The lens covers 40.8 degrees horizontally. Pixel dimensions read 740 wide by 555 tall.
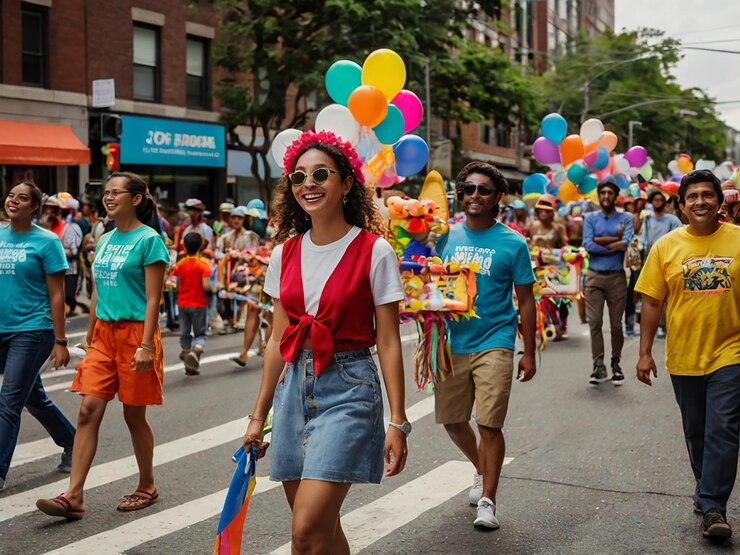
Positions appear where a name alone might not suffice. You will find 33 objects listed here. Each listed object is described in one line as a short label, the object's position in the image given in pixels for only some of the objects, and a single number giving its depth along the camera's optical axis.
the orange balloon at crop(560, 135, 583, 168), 13.76
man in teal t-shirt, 5.57
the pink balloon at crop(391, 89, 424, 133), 7.81
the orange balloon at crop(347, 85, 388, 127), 7.12
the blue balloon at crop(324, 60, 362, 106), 7.64
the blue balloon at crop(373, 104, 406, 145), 7.33
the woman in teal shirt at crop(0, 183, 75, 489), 6.13
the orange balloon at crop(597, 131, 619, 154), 14.39
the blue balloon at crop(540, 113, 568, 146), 13.04
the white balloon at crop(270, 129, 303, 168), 6.94
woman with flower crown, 3.60
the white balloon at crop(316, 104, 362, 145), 7.17
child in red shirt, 11.16
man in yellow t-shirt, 5.12
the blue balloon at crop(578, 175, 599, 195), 13.92
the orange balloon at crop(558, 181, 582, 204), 14.09
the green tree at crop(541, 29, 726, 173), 46.97
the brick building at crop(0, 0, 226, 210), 21.84
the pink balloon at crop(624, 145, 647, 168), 16.48
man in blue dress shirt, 10.05
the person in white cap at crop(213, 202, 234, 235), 16.12
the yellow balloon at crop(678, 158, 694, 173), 19.04
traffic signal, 15.83
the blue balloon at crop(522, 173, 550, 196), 16.14
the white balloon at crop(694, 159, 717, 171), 15.76
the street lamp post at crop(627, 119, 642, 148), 48.36
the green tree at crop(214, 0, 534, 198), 22.66
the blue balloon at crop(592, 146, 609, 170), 14.23
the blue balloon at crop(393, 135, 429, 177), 7.41
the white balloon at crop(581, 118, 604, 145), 14.47
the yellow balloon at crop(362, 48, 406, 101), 7.41
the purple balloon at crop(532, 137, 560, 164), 13.80
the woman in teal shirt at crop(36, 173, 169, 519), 5.54
